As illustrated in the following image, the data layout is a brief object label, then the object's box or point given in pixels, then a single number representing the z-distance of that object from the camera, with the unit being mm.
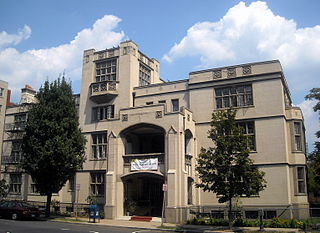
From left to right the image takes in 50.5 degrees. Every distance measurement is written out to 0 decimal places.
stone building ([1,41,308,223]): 29047
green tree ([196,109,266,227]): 22484
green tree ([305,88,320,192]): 31719
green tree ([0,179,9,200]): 40562
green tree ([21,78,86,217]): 28516
